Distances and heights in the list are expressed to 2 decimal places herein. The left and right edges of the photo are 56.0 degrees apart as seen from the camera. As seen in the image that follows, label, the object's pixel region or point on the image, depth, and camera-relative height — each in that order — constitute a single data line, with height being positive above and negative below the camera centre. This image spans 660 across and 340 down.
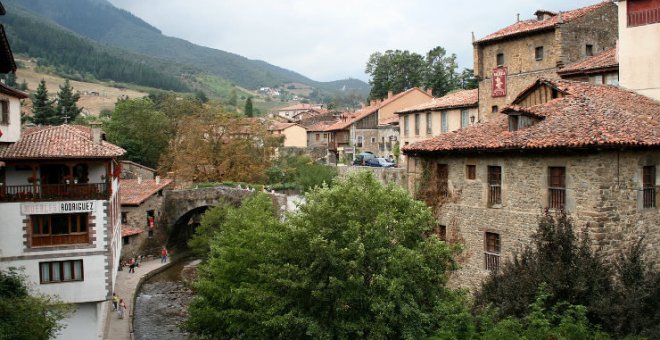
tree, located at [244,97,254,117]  123.88 +9.69
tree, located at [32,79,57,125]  80.44 +6.42
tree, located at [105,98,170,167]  69.00 +2.83
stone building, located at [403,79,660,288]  18.00 -0.63
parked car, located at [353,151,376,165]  55.44 -0.33
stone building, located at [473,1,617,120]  32.34 +5.73
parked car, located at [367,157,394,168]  52.54 -0.71
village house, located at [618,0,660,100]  21.70 +3.74
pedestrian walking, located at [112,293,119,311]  36.04 -8.41
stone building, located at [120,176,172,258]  49.47 -4.69
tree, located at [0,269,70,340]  18.94 -4.98
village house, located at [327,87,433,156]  70.44 +3.76
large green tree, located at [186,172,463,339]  16.92 -3.26
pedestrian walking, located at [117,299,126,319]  35.33 -8.70
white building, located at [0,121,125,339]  27.25 -2.76
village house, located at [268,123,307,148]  88.62 +3.07
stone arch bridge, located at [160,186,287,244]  53.59 -3.86
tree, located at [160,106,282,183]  58.53 +0.73
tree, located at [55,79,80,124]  83.32 +7.46
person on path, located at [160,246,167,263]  51.62 -8.25
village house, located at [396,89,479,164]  40.53 +2.64
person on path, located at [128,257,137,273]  46.78 -8.21
